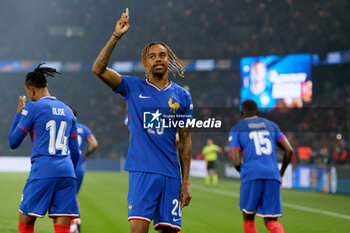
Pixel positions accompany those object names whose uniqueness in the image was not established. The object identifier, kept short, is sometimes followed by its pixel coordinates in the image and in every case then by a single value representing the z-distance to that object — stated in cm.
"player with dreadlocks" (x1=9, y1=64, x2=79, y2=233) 876
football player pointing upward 670
